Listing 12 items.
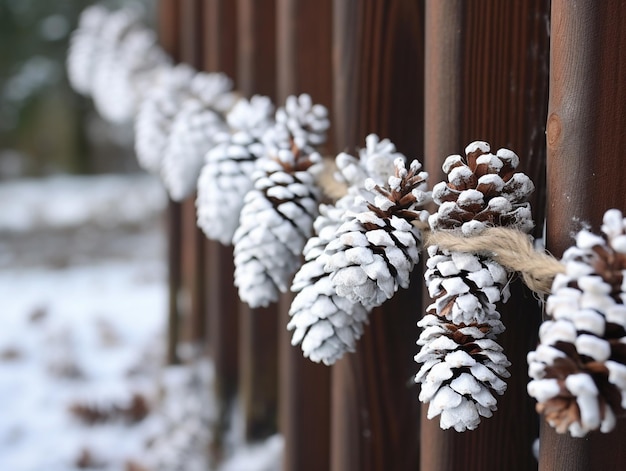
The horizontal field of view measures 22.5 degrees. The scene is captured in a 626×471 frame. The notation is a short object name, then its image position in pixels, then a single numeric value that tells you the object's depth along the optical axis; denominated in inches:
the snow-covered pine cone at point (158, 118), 57.8
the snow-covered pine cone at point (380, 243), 33.6
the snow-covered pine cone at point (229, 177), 41.7
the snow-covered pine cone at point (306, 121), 41.3
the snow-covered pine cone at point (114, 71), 81.9
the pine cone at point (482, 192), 33.0
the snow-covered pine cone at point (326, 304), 35.4
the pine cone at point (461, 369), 32.4
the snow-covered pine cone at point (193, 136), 48.4
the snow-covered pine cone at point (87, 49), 88.5
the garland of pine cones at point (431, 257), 30.3
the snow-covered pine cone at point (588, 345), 30.0
